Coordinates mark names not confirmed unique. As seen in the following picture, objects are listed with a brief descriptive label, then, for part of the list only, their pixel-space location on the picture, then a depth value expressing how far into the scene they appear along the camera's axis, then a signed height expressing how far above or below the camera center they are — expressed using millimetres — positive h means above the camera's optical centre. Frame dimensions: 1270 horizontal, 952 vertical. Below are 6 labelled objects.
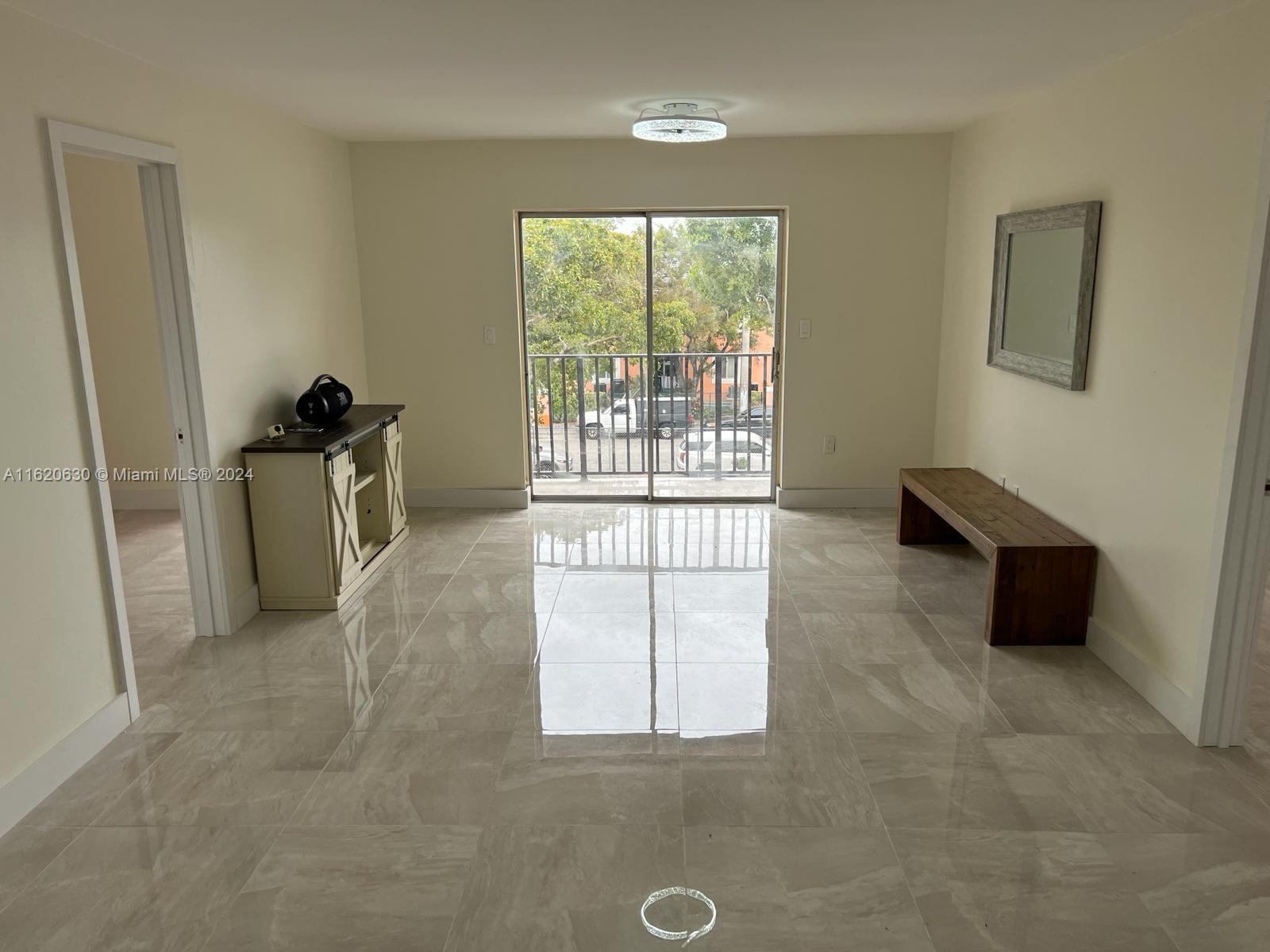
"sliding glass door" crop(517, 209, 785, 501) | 5676 -349
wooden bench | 3594 -1151
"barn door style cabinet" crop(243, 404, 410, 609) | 3963 -966
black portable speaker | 4258 -481
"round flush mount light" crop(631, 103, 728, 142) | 4230 +821
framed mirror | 3611 +7
